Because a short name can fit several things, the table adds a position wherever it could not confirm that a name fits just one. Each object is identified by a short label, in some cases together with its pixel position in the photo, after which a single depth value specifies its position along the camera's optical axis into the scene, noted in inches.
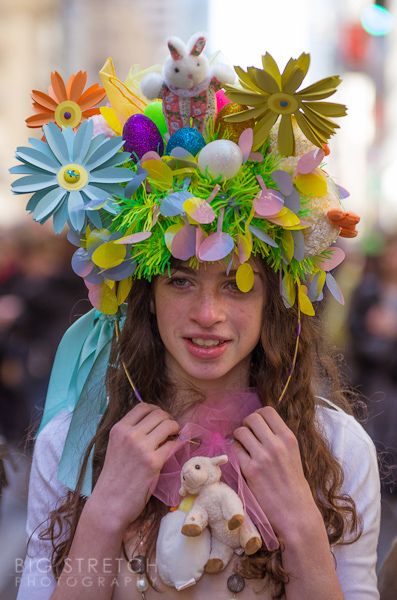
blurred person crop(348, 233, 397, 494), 233.3
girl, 82.0
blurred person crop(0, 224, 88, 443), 251.9
